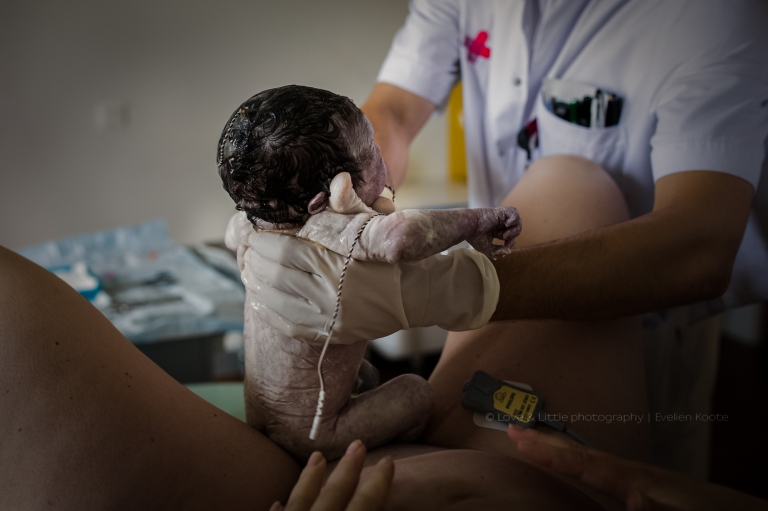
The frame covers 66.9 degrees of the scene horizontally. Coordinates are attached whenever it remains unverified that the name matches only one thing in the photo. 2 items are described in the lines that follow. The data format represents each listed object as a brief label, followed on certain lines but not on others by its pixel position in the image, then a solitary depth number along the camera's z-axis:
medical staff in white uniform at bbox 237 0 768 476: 1.05
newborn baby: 0.75
